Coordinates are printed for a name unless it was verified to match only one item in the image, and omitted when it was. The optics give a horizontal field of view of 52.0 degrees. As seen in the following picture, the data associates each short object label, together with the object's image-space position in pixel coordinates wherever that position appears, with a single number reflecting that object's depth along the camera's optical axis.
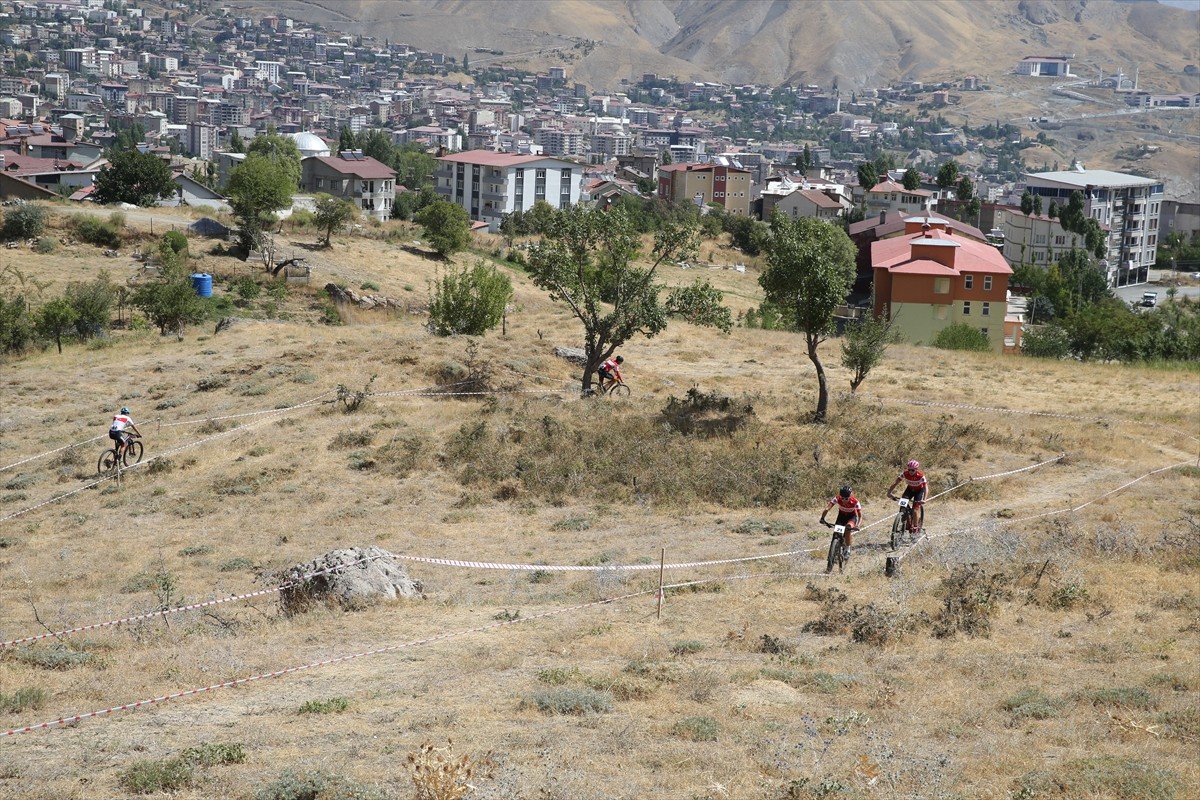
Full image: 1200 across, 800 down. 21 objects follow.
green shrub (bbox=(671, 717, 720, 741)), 12.11
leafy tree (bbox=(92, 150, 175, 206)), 72.62
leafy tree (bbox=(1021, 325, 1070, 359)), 56.47
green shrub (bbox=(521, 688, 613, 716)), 12.97
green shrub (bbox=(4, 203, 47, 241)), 56.03
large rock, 17.64
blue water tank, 51.03
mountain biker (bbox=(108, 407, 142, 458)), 26.80
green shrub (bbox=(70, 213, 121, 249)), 58.03
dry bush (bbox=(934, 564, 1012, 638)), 16.12
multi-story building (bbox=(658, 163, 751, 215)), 163.88
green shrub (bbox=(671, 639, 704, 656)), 15.21
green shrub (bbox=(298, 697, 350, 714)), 12.85
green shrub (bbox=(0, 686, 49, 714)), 13.06
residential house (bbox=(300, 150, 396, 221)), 119.56
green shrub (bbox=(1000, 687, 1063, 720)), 12.94
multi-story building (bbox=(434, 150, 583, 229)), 143.38
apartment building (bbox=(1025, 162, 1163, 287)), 152.12
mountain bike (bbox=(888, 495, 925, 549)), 20.47
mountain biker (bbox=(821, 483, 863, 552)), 19.14
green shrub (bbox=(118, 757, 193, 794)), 10.53
